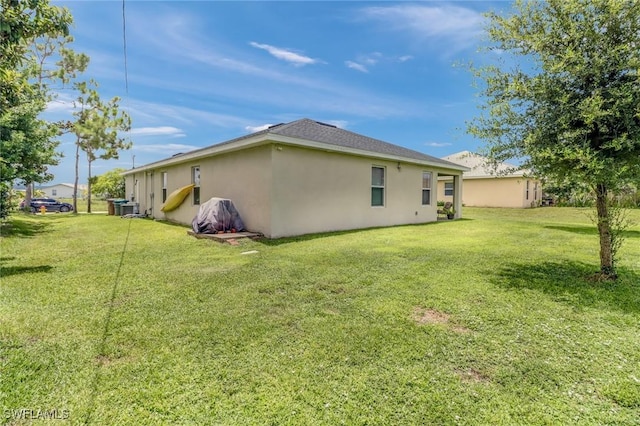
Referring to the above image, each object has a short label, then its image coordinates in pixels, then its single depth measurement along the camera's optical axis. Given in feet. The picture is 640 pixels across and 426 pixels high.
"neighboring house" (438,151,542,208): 75.51
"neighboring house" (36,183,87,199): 222.89
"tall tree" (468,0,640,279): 13.46
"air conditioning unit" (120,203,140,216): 58.54
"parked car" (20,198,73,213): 77.99
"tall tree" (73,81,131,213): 75.66
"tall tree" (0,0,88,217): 9.63
